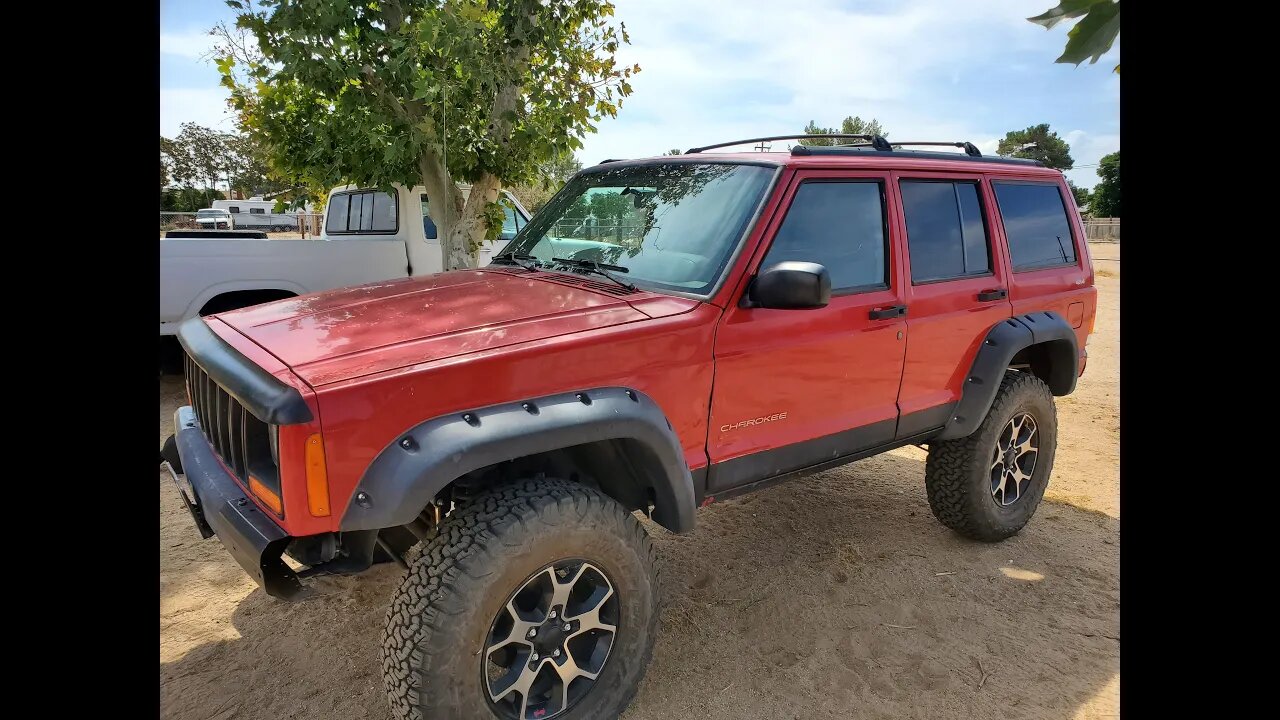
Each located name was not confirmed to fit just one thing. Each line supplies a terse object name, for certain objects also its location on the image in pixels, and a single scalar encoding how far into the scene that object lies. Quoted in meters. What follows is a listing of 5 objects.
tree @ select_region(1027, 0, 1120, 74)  1.31
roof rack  3.64
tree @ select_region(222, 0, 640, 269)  6.61
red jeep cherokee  2.14
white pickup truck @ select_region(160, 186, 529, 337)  5.96
